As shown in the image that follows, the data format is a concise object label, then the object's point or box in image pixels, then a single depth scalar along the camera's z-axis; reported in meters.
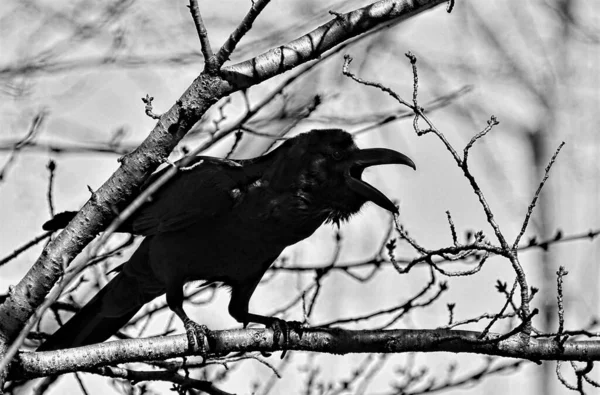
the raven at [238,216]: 10.50
